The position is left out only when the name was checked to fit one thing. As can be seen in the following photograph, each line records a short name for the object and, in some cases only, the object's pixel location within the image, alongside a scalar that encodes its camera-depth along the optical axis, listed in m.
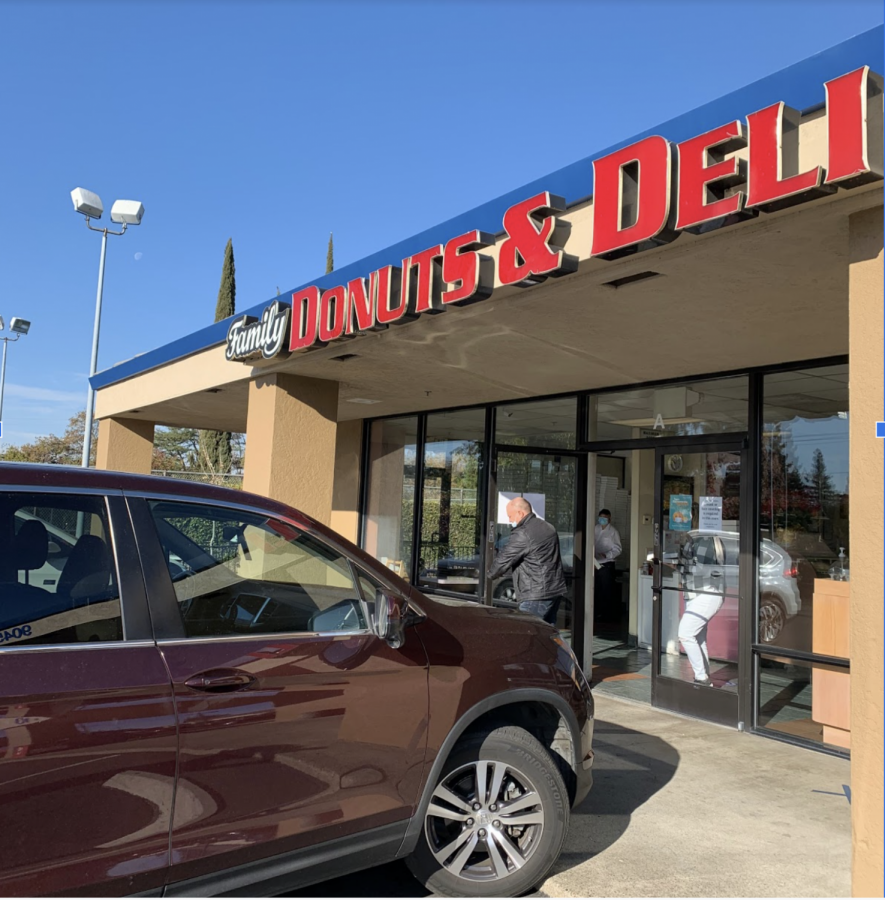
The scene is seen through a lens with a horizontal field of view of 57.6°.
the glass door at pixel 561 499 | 8.59
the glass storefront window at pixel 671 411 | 7.10
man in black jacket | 7.08
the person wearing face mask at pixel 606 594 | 12.73
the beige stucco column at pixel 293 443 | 8.23
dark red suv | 2.40
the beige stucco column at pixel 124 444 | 13.80
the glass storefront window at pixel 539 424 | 8.81
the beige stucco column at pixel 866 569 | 3.15
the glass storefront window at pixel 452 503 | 10.38
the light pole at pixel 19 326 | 27.93
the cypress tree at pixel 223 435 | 30.02
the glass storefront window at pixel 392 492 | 11.87
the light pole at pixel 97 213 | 18.84
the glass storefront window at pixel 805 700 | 5.99
